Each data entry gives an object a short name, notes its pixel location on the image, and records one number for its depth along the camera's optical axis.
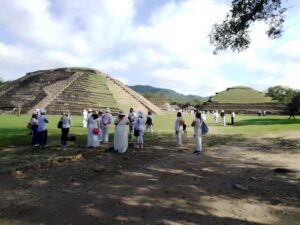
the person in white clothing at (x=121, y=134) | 9.35
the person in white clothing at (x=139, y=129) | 10.30
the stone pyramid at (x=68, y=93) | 35.37
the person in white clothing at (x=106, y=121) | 10.85
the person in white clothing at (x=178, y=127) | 10.73
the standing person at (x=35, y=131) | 10.32
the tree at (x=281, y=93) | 49.70
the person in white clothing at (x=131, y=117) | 12.74
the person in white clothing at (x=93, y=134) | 10.09
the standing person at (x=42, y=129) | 10.25
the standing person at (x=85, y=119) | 17.81
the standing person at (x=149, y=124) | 14.57
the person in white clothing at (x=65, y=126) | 10.42
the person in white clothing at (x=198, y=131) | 9.52
